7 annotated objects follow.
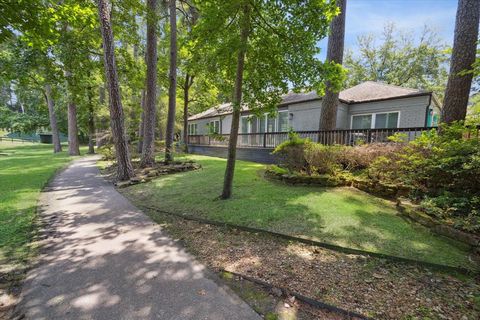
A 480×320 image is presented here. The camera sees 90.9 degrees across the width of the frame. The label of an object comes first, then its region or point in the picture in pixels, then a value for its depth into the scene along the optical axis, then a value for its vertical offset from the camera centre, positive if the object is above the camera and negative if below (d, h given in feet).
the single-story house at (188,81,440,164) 34.55 +5.72
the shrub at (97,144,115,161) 50.51 -3.17
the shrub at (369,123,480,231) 13.12 -1.65
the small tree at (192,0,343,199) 15.36 +6.73
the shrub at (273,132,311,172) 24.49 -1.04
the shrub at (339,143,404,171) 19.74 -0.79
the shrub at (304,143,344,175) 22.88 -1.45
